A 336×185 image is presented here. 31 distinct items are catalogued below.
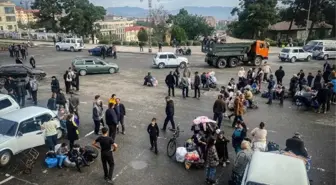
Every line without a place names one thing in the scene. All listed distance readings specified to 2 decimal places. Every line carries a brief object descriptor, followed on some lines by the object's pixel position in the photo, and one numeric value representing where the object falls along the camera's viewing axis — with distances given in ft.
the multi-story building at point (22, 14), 598.67
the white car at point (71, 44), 133.18
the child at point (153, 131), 32.22
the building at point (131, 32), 550.36
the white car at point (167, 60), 88.22
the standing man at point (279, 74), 61.67
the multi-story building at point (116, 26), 521.45
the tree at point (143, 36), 210.18
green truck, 86.74
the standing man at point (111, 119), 34.24
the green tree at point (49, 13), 190.70
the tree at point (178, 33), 181.71
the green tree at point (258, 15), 151.22
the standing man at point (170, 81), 56.54
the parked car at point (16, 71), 70.49
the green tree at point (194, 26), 216.13
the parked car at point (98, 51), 113.39
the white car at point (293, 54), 99.45
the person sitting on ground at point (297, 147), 27.04
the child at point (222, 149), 28.83
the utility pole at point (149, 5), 131.42
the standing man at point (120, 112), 37.09
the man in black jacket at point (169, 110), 38.11
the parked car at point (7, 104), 39.17
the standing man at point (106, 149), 25.89
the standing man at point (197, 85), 55.16
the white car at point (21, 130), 30.63
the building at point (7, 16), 299.48
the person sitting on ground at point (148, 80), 67.46
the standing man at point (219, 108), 39.19
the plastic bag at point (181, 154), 30.81
